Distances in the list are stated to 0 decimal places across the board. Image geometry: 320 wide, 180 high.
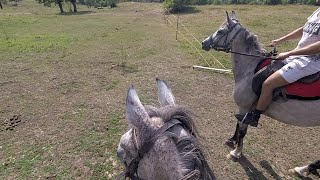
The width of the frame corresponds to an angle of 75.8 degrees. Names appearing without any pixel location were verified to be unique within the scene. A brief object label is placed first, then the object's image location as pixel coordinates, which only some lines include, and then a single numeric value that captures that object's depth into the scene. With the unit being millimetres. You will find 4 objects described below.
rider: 2625
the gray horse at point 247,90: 2926
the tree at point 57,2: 31545
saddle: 2727
